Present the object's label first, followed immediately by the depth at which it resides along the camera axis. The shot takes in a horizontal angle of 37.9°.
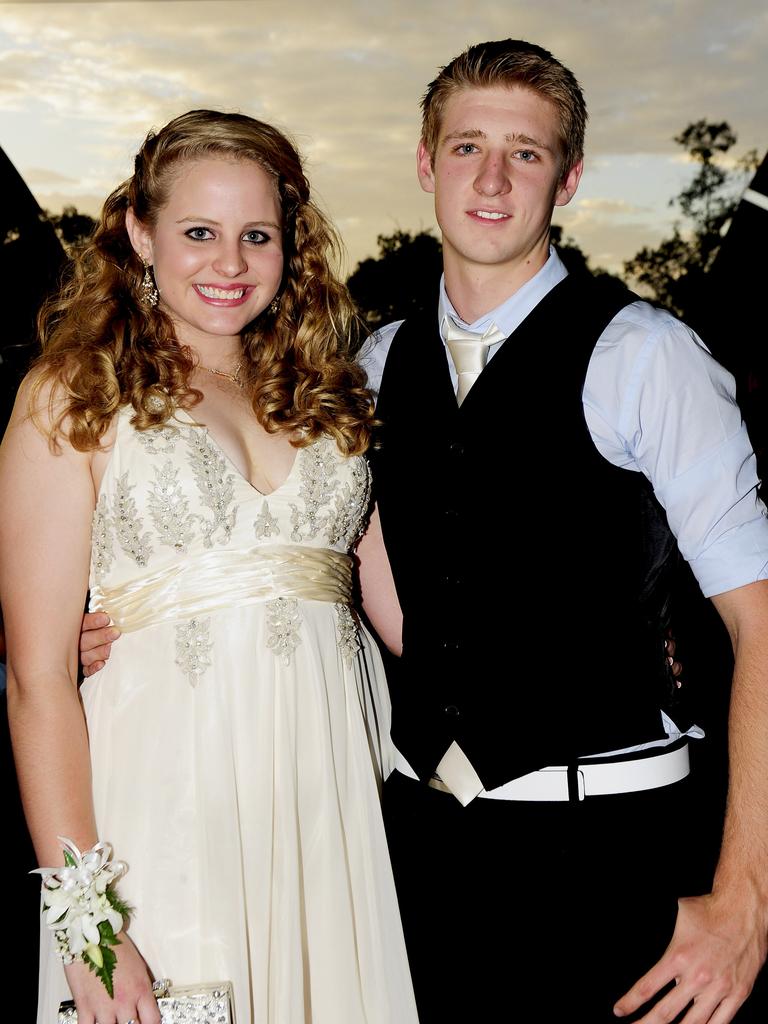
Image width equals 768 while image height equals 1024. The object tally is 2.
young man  1.70
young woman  1.76
